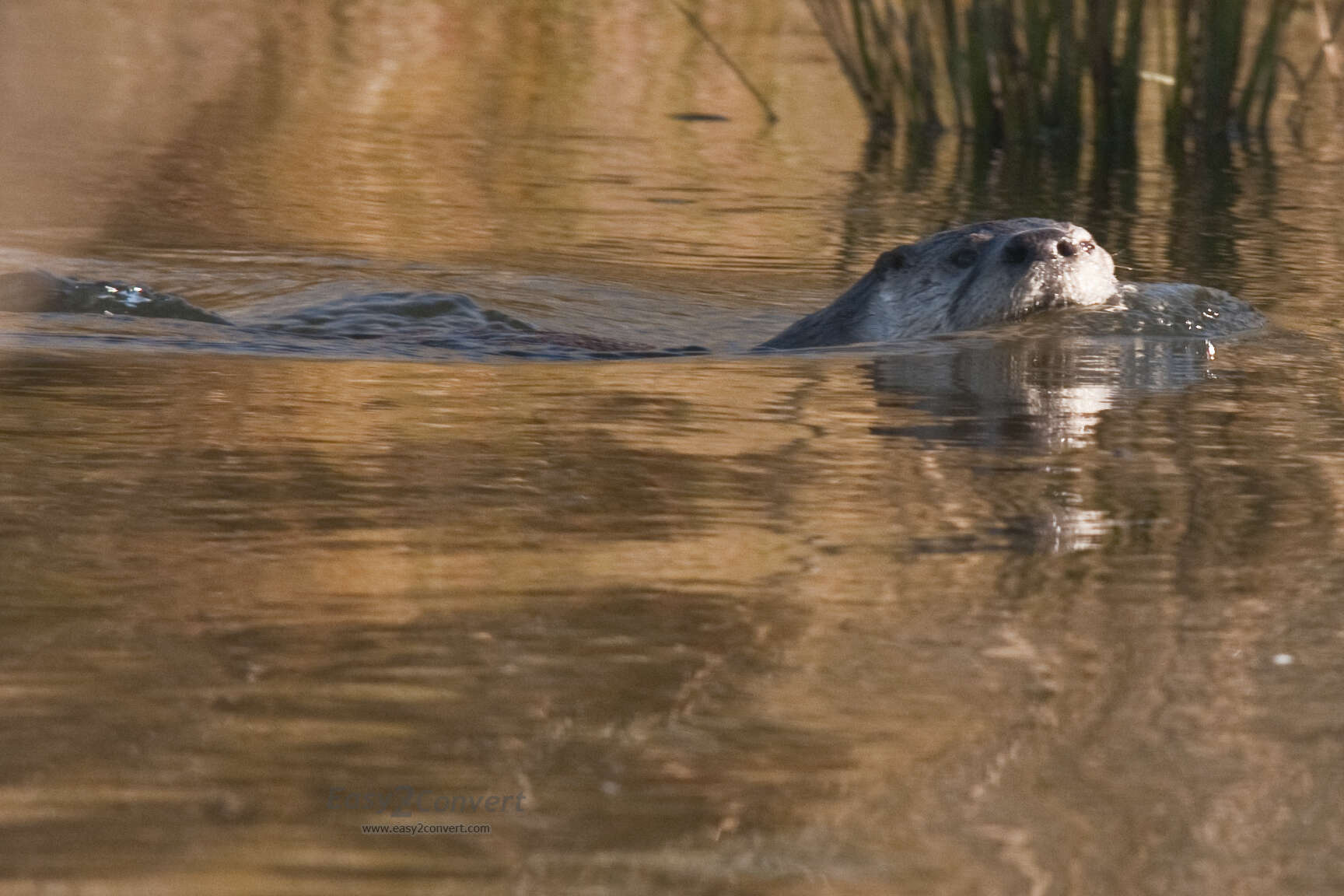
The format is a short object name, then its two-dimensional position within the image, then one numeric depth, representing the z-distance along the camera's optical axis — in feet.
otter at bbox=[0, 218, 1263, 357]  28.68
